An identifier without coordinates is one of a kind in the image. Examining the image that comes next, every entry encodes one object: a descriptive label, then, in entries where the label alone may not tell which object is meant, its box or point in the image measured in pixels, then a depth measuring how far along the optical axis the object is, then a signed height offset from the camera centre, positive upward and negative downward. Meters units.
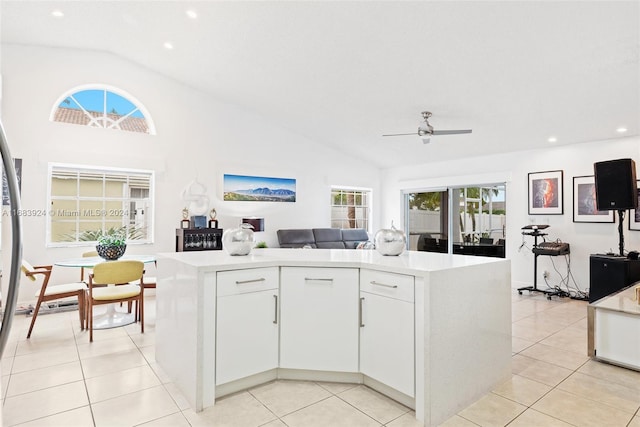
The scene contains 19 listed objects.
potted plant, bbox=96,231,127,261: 3.82 -0.31
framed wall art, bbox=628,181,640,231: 4.73 +0.01
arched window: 4.95 +1.57
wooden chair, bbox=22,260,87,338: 3.39 -0.72
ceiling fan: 4.46 +1.10
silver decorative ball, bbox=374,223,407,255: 2.50 -0.16
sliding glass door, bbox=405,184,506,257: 6.48 -0.01
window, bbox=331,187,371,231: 7.76 +0.26
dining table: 3.62 -1.08
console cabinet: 5.34 -0.31
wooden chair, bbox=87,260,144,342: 3.34 -0.60
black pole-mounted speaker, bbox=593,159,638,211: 4.16 +0.42
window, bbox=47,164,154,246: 4.94 +0.22
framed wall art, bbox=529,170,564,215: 5.53 +0.42
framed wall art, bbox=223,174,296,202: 6.22 +0.55
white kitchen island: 2.00 -0.65
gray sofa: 6.58 -0.36
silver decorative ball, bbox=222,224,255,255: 2.53 -0.15
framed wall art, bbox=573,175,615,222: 5.14 +0.27
